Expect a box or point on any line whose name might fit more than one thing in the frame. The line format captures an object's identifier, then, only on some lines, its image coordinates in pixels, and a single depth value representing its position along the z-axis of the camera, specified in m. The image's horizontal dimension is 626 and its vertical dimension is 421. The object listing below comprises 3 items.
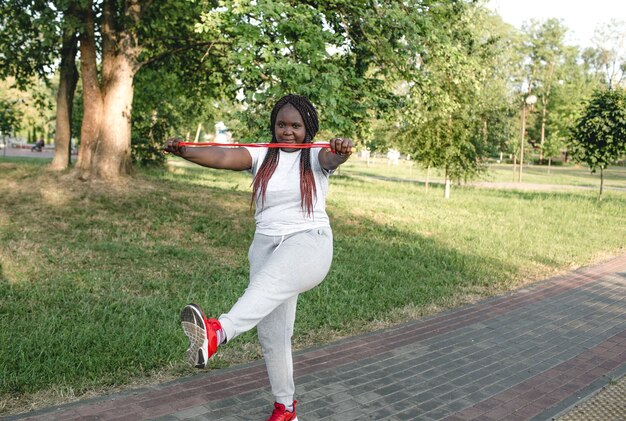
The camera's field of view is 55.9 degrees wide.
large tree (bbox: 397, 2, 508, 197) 17.83
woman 2.92
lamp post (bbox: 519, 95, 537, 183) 29.73
